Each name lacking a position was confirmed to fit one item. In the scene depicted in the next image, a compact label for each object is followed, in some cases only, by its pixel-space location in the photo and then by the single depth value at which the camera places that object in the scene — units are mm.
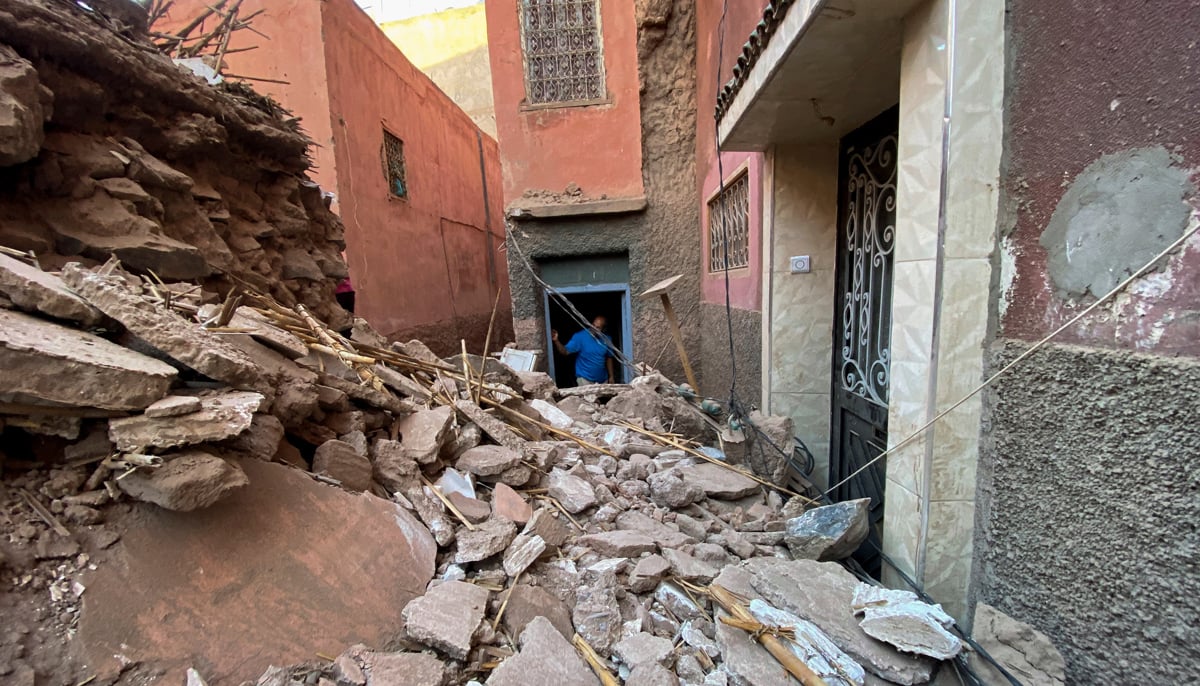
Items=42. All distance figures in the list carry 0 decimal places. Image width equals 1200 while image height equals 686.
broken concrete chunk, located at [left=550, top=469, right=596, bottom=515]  2225
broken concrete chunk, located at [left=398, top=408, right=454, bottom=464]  2174
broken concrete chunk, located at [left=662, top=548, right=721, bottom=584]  1855
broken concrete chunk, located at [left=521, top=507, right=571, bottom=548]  1901
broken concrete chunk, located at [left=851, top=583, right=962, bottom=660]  1492
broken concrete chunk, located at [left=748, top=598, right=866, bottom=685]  1478
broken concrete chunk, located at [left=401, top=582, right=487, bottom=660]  1389
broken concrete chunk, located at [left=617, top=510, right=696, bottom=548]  2094
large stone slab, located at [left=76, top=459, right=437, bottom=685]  1228
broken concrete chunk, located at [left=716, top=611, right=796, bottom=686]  1443
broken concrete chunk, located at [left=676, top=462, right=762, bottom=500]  2734
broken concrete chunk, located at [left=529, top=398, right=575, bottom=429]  3451
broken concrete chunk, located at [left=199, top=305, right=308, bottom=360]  2104
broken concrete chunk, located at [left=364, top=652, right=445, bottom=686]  1272
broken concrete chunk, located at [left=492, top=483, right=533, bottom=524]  1998
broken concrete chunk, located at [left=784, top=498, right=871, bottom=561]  2176
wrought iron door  2967
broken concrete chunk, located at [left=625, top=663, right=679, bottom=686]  1381
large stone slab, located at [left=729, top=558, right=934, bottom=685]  1495
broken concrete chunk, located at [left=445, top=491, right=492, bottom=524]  1960
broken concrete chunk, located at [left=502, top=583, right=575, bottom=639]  1544
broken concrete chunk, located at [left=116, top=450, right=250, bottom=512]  1292
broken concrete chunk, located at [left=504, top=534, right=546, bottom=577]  1727
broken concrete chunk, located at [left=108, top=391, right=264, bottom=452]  1299
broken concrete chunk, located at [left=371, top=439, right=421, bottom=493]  2010
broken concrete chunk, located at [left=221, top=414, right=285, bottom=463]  1614
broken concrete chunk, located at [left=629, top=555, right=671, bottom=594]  1771
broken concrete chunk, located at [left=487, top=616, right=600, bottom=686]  1340
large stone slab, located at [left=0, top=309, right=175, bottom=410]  1190
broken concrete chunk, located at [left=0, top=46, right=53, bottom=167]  1708
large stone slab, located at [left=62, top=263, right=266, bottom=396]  1480
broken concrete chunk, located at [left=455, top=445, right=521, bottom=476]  2248
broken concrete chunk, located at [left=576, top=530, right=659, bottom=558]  1926
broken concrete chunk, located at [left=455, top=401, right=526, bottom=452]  2547
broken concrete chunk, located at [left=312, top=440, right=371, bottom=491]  1857
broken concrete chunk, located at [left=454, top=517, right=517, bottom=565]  1728
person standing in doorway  7230
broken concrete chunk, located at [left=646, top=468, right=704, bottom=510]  2543
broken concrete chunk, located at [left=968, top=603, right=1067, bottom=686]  1485
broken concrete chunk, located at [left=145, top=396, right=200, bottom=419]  1319
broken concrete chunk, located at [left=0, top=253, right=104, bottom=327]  1364
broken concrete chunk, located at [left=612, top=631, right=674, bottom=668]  1477
